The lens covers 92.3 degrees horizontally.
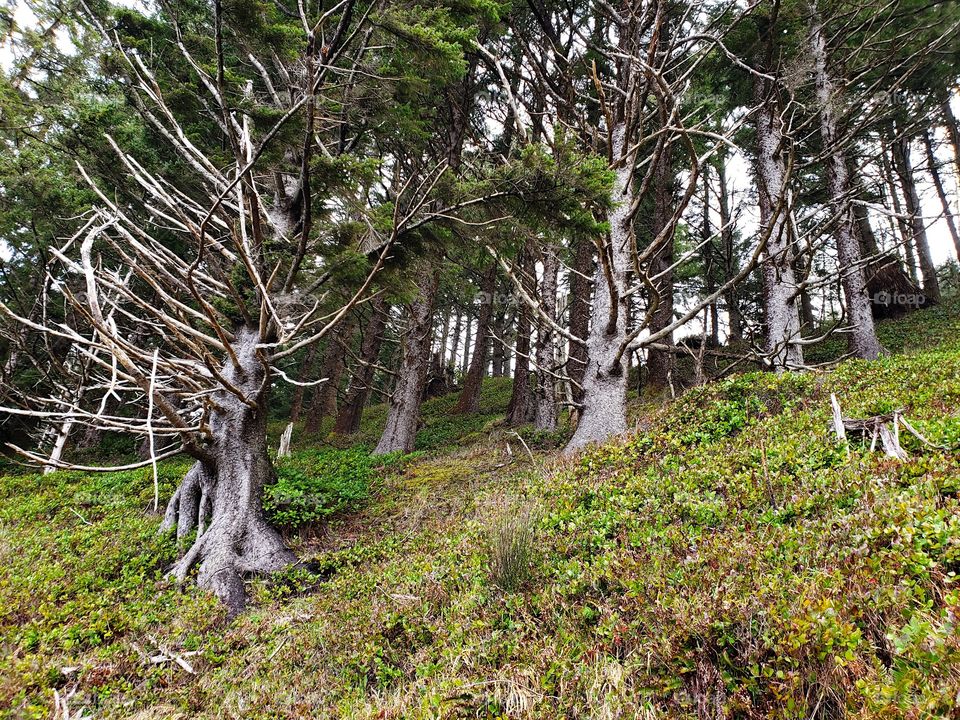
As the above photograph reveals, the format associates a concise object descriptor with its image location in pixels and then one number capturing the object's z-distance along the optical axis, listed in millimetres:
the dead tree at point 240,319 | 4527
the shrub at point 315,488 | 6148
